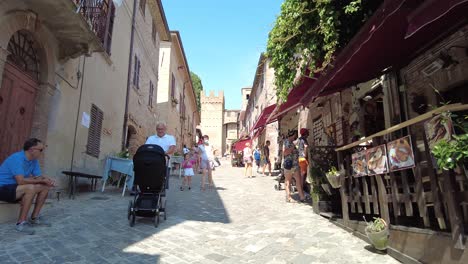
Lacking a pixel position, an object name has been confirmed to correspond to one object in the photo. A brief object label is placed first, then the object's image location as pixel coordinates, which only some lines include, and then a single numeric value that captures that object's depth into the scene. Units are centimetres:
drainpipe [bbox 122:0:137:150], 1274
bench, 732
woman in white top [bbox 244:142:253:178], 1627
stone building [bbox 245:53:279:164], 2311
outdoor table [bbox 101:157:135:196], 888
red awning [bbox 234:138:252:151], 3209
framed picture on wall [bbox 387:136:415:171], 363
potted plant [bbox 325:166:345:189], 566
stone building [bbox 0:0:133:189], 615
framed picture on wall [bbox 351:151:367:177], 464
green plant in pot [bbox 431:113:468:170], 280
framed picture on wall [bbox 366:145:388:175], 411
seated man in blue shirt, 464
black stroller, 530
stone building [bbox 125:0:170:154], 1386
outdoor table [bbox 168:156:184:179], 1770
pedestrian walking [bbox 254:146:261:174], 2153
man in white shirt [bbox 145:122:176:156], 641
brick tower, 6412
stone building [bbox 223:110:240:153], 7088
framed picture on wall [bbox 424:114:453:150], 296
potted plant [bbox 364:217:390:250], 403
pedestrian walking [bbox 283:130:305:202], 810
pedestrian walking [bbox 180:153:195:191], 1132
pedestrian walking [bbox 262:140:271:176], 1685
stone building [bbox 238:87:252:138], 5738
